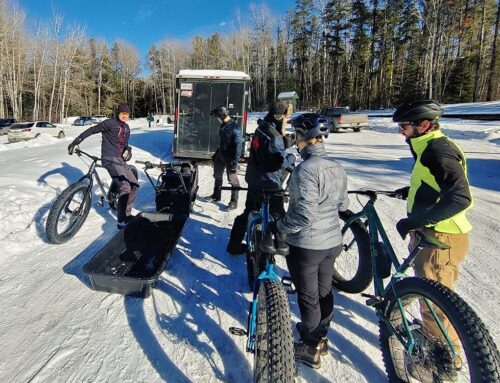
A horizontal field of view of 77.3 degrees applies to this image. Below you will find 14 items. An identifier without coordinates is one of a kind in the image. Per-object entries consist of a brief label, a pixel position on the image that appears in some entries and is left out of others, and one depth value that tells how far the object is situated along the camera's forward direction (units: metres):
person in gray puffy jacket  2.12
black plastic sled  3.13
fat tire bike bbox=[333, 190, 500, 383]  1.68
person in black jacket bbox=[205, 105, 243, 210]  5.57
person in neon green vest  2.04
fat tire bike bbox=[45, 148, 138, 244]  4.14
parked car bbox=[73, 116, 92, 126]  37.74
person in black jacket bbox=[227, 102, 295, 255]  3.46
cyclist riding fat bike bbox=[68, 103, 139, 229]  4.73
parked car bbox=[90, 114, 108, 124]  38.72
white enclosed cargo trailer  9.09
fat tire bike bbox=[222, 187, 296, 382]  1.77
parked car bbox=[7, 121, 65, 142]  20.94
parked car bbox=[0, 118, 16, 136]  26.56
